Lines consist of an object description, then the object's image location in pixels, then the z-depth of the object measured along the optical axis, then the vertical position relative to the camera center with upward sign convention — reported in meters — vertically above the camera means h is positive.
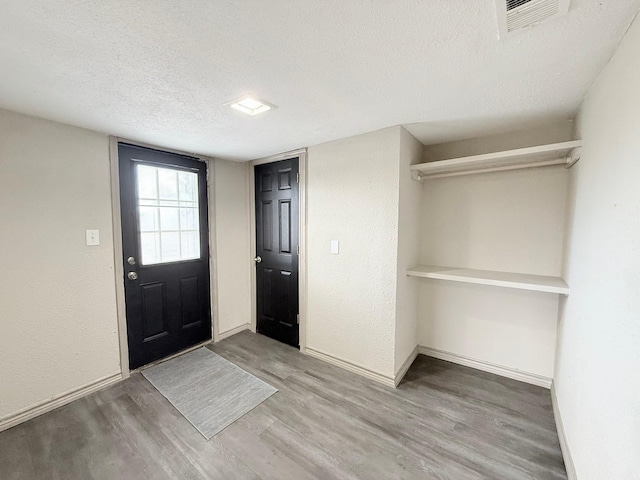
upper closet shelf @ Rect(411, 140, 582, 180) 1.76 +0.52
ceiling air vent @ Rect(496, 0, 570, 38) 0.91 +0.78
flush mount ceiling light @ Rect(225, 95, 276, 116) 1.60 +0.77
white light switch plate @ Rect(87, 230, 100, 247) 2.15 -0.12
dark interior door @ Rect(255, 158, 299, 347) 2.90 -0.29
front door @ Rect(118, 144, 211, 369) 2.42 -0.28
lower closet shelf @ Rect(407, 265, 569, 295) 1.83 -0.41
